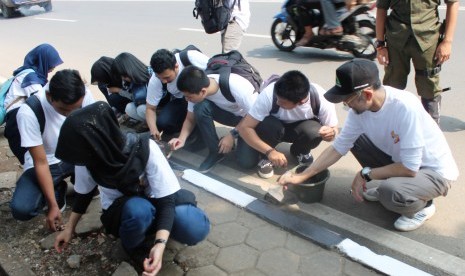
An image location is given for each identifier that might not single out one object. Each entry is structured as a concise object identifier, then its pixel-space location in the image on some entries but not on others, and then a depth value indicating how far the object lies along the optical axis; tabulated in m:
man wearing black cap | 2.37
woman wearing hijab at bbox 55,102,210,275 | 1.95
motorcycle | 5.75
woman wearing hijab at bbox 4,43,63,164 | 3.40
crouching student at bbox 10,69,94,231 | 2.61
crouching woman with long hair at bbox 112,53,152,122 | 3.96
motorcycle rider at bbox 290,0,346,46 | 5.73
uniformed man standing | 3.17
